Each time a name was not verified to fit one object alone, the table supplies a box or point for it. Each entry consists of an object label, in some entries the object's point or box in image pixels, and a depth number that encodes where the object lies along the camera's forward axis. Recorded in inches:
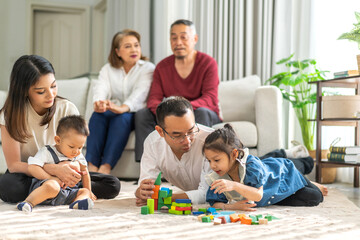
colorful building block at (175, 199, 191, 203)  63.9
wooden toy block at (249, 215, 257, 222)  56.0
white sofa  114.7
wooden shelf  114.3
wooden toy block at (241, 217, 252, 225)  55.5
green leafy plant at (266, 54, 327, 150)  130.7
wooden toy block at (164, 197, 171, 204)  67.7
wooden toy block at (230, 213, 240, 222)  56.9
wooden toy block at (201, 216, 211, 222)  56.5
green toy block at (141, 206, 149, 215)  62.4
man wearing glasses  68.4
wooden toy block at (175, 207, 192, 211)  62.7
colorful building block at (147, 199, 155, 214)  63.4
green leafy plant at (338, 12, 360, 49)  109.6
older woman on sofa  114.6
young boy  69.4
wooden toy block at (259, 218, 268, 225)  55.5
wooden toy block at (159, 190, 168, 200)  67.0
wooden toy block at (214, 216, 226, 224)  56.2
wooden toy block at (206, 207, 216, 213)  62.0
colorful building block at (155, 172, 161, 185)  68.9
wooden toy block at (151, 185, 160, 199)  68.0
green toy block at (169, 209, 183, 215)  63.1
